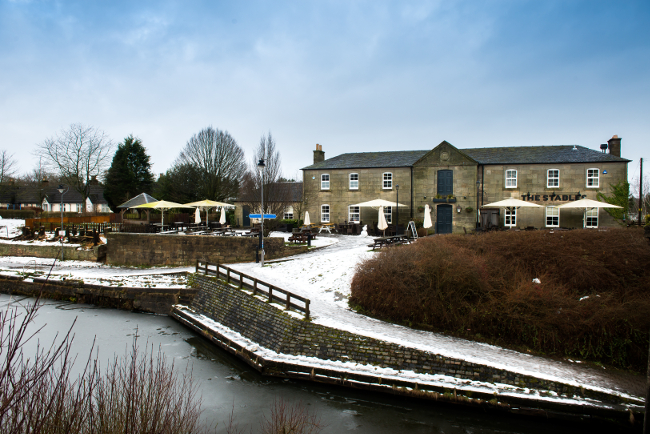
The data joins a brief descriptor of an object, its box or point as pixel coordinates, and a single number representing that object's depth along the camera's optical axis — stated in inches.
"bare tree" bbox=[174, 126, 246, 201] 1465.3
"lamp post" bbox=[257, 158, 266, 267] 600.7
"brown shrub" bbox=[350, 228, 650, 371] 366.6
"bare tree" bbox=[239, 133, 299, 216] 981.2
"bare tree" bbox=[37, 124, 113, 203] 1504.7
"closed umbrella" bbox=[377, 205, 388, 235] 867.9
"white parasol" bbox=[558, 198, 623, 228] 722.2
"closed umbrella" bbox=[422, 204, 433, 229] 857.5
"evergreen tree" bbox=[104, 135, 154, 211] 1557.6
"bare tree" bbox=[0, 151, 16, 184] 1616.6
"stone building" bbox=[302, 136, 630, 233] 934.4
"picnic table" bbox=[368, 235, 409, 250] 710.5
